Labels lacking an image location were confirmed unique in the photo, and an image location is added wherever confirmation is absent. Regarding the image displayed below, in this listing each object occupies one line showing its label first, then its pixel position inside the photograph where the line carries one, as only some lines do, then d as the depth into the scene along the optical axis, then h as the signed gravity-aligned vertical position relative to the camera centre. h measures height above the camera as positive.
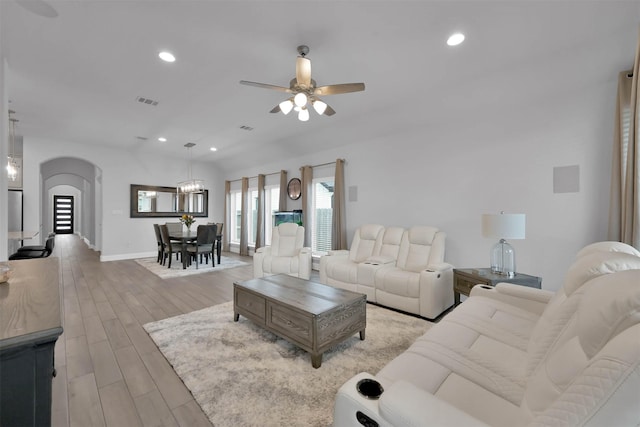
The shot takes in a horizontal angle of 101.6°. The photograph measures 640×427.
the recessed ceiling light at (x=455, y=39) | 2.38 +1.61
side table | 2.68 -0.72
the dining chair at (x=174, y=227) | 7.45 -0.54
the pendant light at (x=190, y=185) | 6.68 +0.61
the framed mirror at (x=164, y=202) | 7.42 +0.19
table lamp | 2.70 -0.23
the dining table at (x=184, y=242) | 5.70 -0.76
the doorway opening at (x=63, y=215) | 14.19 -0.42
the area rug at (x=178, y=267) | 5.29 -1.32
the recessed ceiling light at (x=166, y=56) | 2.74 +1.63
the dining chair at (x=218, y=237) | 6.44 -0.71
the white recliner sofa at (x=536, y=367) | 0.62 -0.61
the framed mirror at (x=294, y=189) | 6.33 +0.52
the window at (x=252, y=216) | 7.98 -0.23
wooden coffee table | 2.16 -0.94
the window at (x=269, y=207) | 7.23 +0.07
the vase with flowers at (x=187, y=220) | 6.74 -0.30
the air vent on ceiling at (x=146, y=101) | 3.91 +1.63
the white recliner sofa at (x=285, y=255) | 4.45 -0.83
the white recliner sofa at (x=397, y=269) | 3.09 -0.81
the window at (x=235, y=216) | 8.72 -0.24
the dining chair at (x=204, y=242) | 5.79 -0.74
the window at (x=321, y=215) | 5.85 -0.11
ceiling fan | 2.35 +1.13
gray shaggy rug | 1.67 -1.28
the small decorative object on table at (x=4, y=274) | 1.38 -0.36
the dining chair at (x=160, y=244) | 6.25 -0.88
